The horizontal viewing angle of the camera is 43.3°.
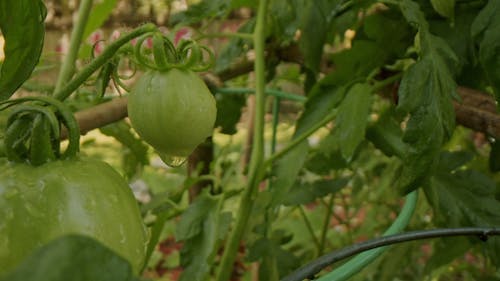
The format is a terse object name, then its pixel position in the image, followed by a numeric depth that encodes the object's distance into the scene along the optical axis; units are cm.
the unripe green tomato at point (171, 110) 41
